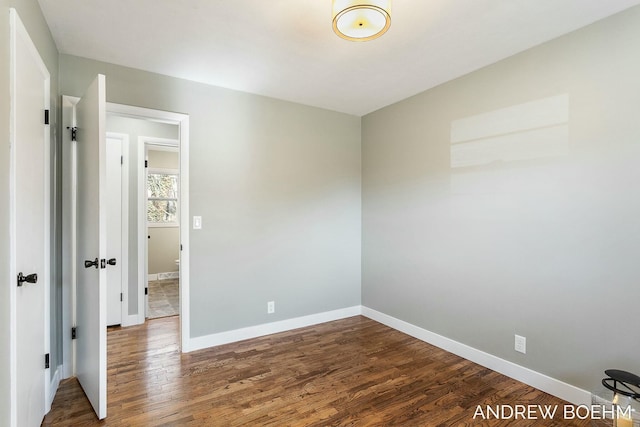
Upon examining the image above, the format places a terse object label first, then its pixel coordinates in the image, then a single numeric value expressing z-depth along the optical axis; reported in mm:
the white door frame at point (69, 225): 2496
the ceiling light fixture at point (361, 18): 1576
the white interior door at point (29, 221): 1521
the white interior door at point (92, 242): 2016
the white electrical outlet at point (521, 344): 2461
